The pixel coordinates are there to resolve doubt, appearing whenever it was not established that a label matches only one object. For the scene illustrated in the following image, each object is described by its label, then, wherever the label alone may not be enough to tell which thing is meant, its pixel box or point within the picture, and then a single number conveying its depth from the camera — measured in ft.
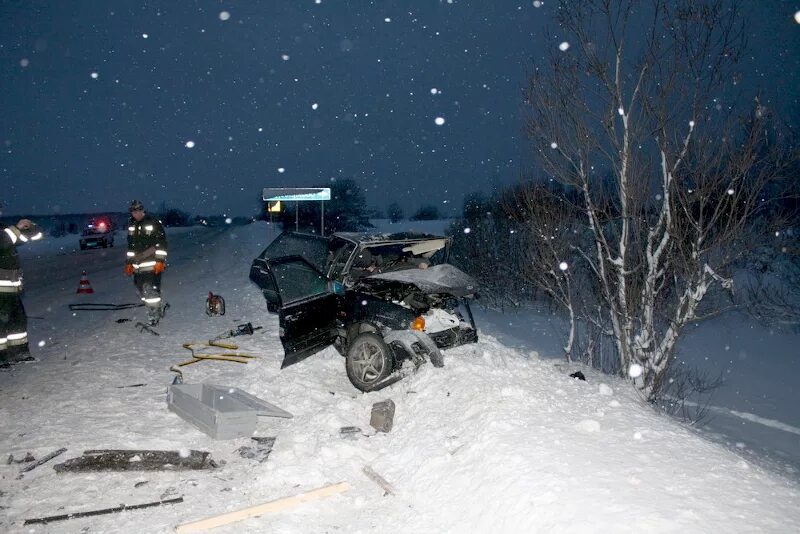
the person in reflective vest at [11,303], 18.76
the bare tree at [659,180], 23.32
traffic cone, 32.94
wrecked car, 16.63
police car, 74.85
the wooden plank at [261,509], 9.32
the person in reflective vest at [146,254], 24.63
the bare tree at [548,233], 29.25
